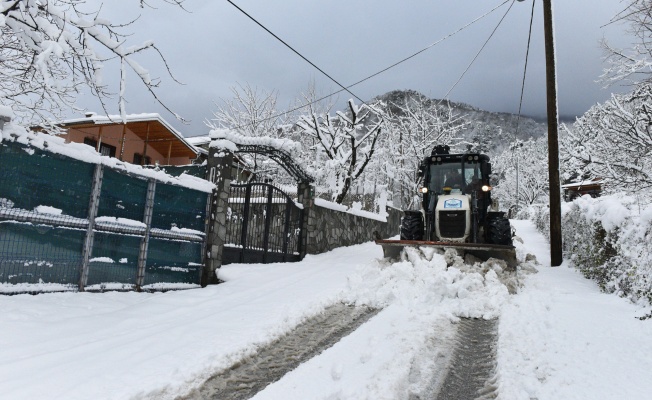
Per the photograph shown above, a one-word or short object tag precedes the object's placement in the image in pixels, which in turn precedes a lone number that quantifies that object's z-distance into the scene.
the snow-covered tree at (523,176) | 49.97
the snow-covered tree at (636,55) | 5.63
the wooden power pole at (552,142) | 9.92
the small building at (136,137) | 21.84
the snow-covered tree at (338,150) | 19.38
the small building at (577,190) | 35.06
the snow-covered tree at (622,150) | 8.81
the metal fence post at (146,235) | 6.66
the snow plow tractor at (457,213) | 8.28
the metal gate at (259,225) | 9.53
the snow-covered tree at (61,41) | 3.54
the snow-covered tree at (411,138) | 26.92
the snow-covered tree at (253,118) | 28.00
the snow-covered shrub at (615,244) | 5.37
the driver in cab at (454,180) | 9.68
